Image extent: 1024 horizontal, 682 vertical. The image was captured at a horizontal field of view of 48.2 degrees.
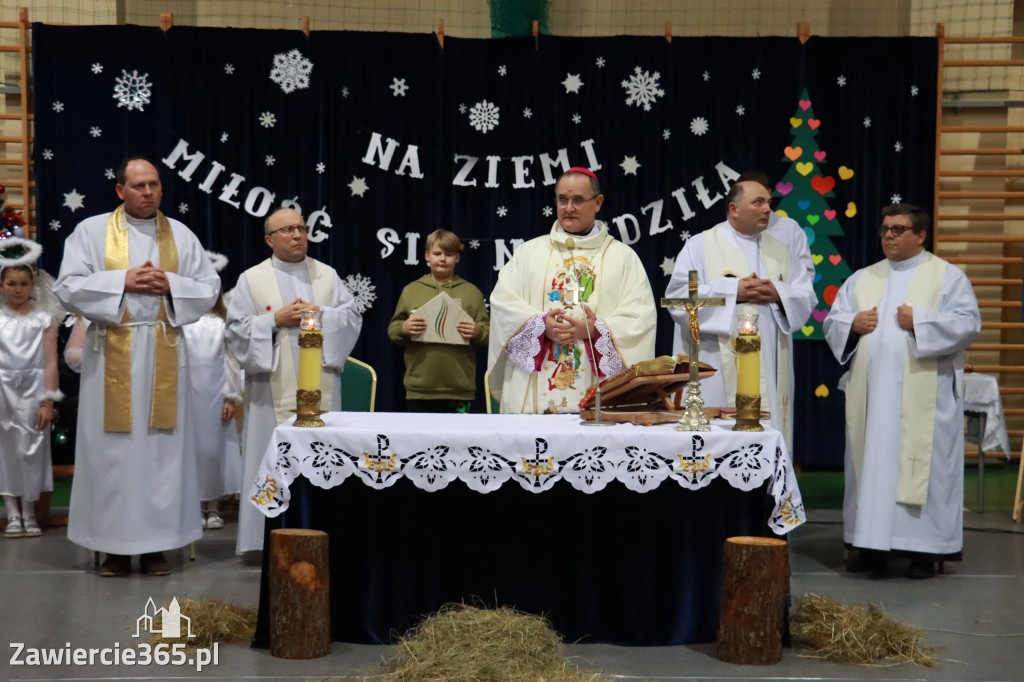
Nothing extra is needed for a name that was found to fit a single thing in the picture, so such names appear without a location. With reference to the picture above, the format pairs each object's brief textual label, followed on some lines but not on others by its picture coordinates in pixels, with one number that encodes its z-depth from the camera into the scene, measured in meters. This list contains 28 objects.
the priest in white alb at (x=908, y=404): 5.24
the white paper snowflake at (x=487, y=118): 7.59
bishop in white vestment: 4.56
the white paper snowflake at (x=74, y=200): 7.45
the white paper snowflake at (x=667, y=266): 7.63
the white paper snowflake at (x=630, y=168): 7.64
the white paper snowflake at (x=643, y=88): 7.62
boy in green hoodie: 6.40
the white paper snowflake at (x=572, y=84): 7.61
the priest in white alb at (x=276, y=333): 5.38
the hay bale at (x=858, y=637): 3.69
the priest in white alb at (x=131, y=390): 5.02
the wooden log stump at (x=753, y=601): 3.46
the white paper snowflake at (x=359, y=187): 7.59
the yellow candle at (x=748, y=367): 3.68
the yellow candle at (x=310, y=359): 3.77
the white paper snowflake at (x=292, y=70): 7.55
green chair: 6.01
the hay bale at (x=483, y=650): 3.29
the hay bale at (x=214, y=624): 3.79
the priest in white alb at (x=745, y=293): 5.30
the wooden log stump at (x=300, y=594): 3.50
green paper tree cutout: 7.64
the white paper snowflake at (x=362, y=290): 7.60
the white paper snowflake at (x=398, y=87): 7.57
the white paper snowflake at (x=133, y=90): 7.46
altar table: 3.75
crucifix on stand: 3.66
